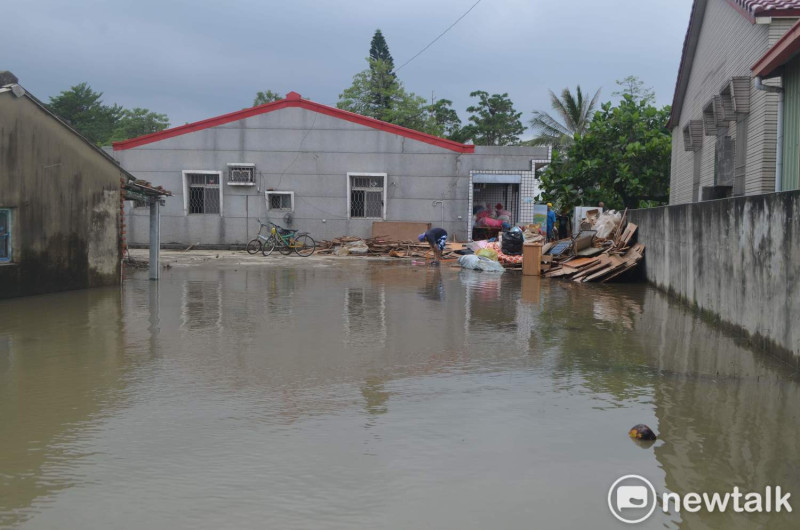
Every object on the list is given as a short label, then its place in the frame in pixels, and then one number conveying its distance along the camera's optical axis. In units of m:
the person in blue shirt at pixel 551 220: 25.31
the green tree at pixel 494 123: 57.16
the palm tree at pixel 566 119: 41.02
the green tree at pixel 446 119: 58.34
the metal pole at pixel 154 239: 15.66
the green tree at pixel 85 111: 61.09
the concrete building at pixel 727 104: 13.41
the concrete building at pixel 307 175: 27.12
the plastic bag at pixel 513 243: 21.38
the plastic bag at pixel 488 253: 21.30
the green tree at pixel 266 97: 65.62
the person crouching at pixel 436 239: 22.56
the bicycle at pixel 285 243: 25.22
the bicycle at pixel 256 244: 25.27
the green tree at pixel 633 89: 42.75
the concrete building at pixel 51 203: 12.33
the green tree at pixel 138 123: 66.88
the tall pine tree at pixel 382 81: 53.28
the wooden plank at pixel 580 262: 18.02
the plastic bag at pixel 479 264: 19.77
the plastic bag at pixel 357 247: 25.61
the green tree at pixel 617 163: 26.75
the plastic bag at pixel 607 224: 20.05
